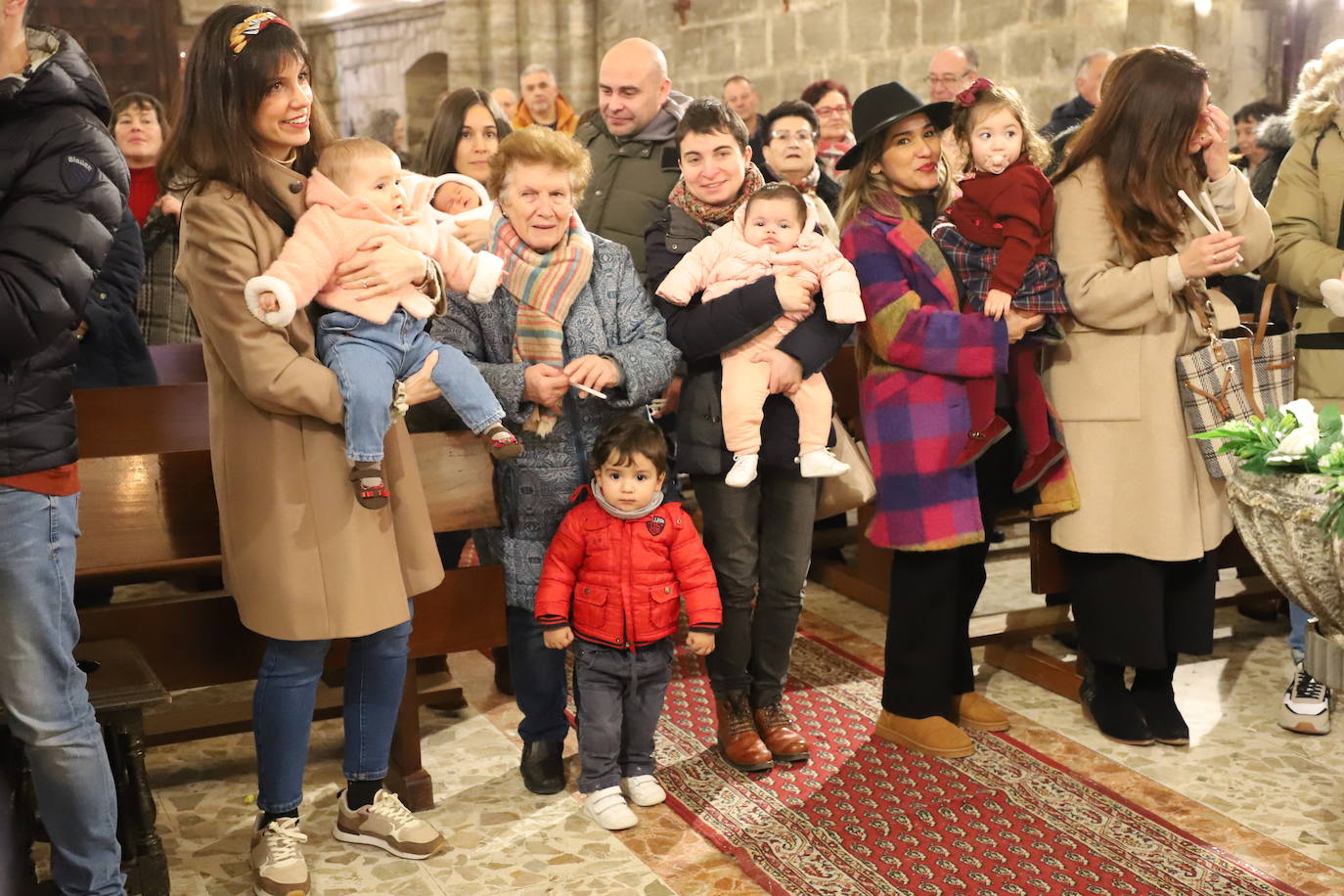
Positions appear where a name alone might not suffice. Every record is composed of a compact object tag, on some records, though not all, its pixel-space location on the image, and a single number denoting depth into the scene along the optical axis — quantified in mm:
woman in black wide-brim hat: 3418
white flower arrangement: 2184
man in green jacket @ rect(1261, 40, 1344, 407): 3887
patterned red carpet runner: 3004
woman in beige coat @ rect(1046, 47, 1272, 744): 3453
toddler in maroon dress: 3412
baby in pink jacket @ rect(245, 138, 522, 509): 2686
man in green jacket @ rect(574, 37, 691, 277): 4273
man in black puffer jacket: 2262
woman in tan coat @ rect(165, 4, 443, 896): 2682
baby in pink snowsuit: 3369
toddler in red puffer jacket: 3240
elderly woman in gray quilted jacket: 3240
